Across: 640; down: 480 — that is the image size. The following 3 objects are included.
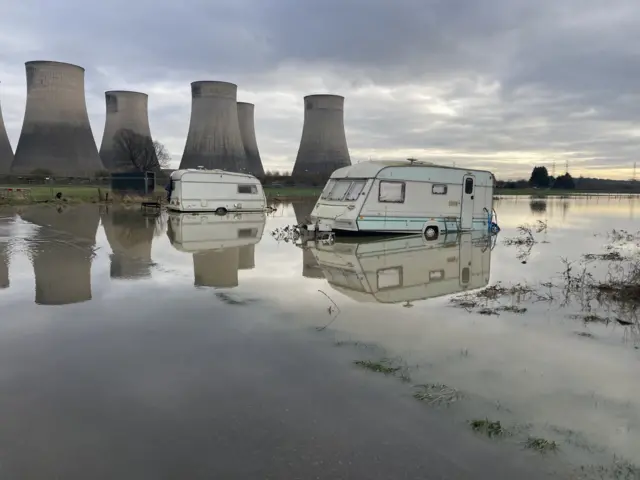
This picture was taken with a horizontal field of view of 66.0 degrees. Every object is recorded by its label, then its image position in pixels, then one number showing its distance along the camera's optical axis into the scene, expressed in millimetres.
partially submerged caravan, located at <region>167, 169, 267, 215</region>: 25078
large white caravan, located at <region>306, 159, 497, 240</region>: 16312
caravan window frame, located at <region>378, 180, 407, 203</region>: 16469
